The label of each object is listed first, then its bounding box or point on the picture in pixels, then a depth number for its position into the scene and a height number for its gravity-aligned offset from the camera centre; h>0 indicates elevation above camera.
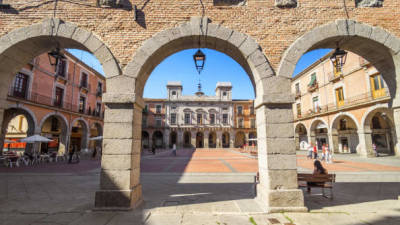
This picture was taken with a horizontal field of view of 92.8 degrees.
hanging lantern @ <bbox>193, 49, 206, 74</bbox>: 4.98 +2.10
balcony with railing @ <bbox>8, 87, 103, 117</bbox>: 13.69 +3.14
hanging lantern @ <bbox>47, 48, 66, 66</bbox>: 4.67 +2.07
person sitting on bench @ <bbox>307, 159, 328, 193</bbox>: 5.34 -0.91
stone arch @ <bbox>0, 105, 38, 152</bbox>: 13.69 +1.60
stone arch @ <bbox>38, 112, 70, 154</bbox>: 17.44 +0.56
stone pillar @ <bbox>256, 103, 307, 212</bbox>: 3.96 -0.50
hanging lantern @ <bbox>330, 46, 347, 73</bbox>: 4.87 +2.12
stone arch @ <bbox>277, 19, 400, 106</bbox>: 4.40 +2.31
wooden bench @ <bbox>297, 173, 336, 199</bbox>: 4.80 -1.06
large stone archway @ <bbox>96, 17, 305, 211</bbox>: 4.01 +0.35
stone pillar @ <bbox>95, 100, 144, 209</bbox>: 3.99 -0.47
